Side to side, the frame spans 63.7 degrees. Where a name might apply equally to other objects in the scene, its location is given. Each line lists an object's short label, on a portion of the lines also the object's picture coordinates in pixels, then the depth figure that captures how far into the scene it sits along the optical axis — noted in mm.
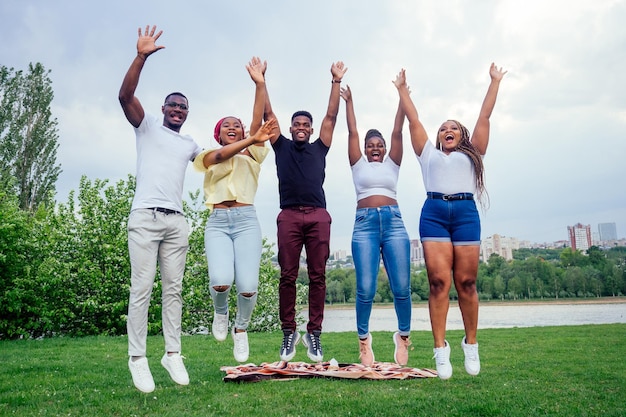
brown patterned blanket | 6840
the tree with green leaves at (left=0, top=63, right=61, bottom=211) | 31578
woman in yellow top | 6293
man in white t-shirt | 5465
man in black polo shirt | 6465
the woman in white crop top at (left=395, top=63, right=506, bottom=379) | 5727
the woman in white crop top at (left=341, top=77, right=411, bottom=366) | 6773
